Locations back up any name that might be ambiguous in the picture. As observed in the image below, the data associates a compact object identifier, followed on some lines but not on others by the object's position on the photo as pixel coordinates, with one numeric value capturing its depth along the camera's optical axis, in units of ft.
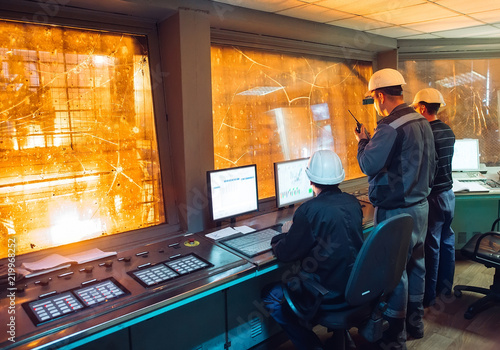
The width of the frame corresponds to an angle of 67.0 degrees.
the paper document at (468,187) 11.19
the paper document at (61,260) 5.98
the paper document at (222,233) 7.59
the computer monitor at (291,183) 9.09
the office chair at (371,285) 5.55
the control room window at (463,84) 13.26
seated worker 5.85
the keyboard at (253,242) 6.74
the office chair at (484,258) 9.04
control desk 4.48
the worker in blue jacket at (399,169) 7.64
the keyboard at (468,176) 12.33
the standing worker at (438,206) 9.24
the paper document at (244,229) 7.87
